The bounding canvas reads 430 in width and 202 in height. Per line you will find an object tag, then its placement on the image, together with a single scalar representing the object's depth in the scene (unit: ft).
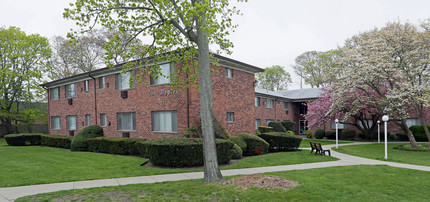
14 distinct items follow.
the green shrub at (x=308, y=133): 110.93
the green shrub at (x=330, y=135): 107.04
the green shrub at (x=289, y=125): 107.14
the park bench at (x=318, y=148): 50.67
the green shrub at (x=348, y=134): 104.32
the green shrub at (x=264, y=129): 82.43
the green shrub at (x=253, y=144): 51.49
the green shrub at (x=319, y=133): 108.58
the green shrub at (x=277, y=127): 94.89
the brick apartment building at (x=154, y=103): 50.90
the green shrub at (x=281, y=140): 58.70
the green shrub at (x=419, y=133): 92.29
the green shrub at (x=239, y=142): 48.93
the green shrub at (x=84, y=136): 59.77
